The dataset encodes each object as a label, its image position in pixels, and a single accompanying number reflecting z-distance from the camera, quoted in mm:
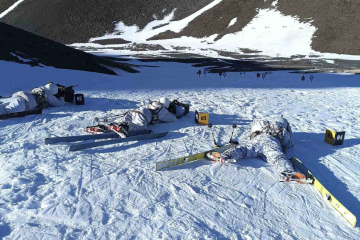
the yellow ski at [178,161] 4906
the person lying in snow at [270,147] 4941
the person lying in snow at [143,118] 6578
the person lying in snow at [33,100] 7676
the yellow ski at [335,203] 3686
